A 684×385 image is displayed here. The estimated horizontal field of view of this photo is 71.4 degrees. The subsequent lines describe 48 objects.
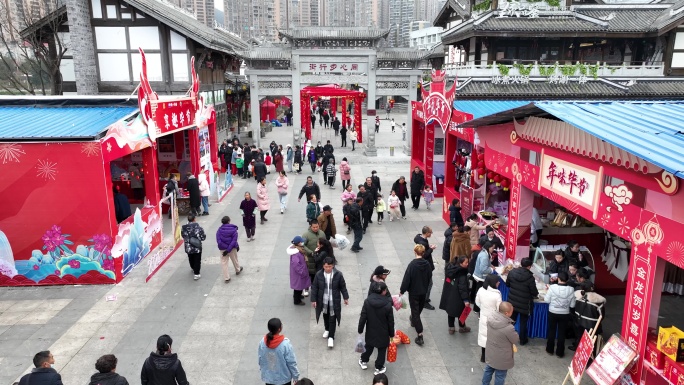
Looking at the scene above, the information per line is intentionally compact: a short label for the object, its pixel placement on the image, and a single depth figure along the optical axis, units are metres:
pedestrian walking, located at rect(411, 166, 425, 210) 15.34
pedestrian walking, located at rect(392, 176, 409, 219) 14.52
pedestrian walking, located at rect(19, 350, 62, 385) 5.03
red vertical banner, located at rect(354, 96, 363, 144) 29.04
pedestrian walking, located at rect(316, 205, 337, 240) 10.59
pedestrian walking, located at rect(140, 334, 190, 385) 5.08
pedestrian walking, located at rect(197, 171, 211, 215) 15.12
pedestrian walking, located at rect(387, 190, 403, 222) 14.22
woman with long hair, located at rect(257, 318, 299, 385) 5.38
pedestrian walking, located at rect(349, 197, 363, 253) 11.31
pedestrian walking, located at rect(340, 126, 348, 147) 29.79
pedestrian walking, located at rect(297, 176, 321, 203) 13.45
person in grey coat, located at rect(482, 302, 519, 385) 5.85
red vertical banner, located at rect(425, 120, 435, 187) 17.69
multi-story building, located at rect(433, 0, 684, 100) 20.94
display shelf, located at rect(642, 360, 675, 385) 5.39
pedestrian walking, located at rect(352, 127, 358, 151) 29.26
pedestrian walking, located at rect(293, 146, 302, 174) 21.72
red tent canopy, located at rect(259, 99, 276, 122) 41.26
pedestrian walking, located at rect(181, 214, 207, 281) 9.87
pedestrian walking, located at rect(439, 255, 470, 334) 7.37
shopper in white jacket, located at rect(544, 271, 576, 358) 7.07
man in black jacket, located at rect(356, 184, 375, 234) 12.42
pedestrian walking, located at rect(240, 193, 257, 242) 12.20
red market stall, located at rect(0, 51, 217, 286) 9.28
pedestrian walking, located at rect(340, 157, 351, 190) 17.73
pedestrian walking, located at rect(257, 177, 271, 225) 13.71
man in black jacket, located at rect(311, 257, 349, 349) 7.27
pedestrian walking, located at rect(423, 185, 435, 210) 16.00
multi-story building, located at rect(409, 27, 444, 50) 78.94
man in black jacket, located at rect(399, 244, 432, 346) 7.43
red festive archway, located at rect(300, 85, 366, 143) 28.65
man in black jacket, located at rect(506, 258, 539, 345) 7.29
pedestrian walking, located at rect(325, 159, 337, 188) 18.94
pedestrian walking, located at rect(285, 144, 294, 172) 22.38
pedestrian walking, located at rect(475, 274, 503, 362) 6.47
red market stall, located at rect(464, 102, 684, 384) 5.49
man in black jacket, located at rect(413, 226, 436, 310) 8.43
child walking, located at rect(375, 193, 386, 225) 14.05
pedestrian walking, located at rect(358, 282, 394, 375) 6.30
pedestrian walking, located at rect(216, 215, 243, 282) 9.74
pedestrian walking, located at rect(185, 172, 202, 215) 14.30
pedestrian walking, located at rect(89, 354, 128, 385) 4.84
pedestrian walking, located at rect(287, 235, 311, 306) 8.38
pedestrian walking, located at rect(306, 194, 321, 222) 12.33
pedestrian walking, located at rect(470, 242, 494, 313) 8.05
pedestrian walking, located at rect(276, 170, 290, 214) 14.69
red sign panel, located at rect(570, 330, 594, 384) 6.02
